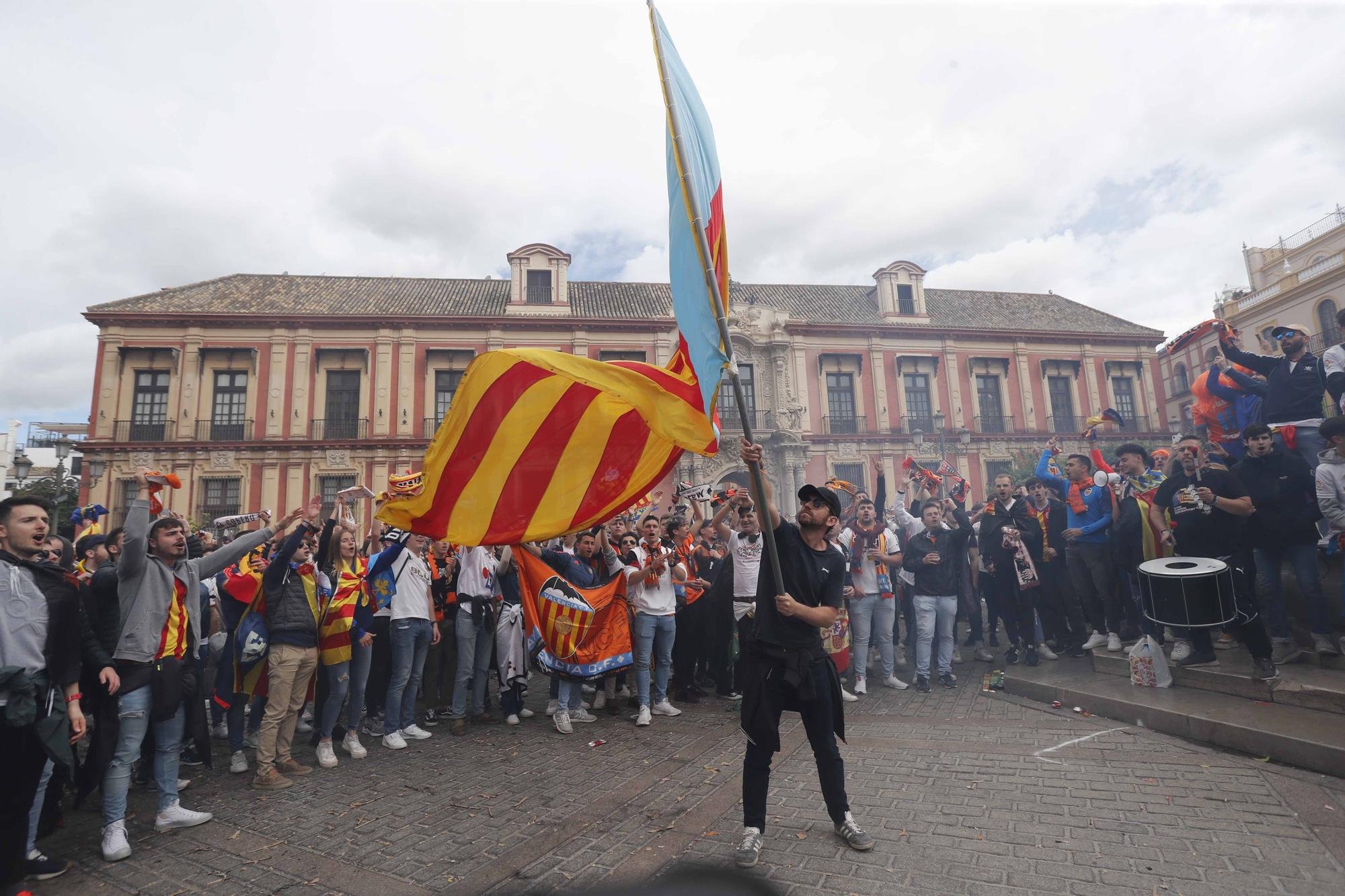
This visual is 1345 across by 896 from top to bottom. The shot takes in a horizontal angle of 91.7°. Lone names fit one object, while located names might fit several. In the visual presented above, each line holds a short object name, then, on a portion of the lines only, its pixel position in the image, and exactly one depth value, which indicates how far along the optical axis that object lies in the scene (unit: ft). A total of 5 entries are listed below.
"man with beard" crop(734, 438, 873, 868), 12.08
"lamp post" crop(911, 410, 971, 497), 69.87
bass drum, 18.65
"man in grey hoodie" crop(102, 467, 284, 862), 13.67
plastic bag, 20.33
